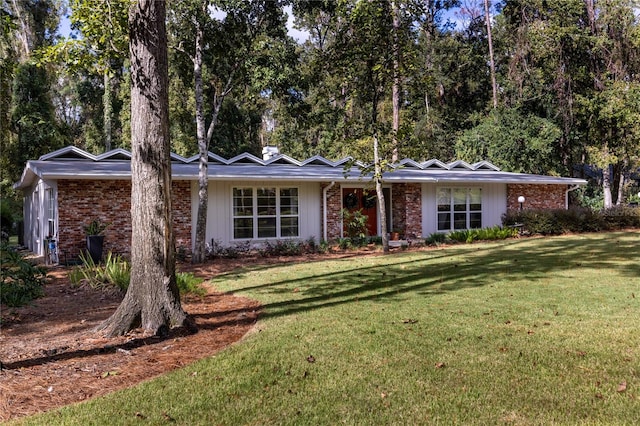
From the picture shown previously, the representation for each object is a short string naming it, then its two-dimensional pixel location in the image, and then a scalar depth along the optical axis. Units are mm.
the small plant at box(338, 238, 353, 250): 15240
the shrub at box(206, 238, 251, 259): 13876
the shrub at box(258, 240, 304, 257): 14188
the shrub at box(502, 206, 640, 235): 18031
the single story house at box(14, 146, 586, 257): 12857
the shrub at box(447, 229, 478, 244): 16292
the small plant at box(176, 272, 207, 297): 8012
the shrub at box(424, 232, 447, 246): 15766
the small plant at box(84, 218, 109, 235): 12509
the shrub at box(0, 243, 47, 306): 6164
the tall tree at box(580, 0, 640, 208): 24422
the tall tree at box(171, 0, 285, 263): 12969
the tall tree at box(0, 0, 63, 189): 23188
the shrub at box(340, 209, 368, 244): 15953
